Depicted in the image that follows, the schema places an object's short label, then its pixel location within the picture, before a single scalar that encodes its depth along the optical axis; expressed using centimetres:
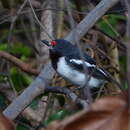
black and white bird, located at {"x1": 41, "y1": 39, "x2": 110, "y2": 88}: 948
